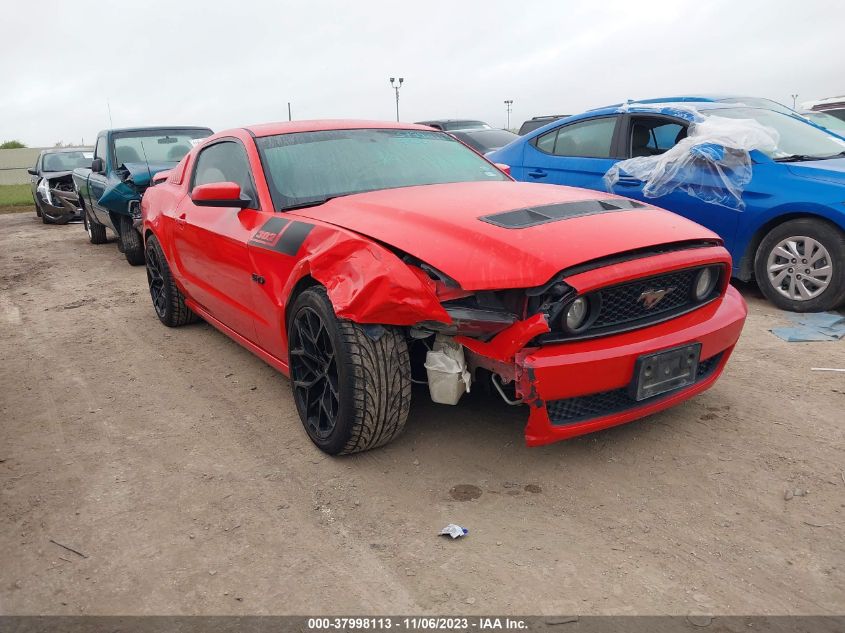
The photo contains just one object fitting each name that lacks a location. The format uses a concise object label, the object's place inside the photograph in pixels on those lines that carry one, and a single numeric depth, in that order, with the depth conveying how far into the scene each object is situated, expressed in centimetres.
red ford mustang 245
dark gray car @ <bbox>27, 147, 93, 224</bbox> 1304
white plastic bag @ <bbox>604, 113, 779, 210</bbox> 504
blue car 465
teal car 772
